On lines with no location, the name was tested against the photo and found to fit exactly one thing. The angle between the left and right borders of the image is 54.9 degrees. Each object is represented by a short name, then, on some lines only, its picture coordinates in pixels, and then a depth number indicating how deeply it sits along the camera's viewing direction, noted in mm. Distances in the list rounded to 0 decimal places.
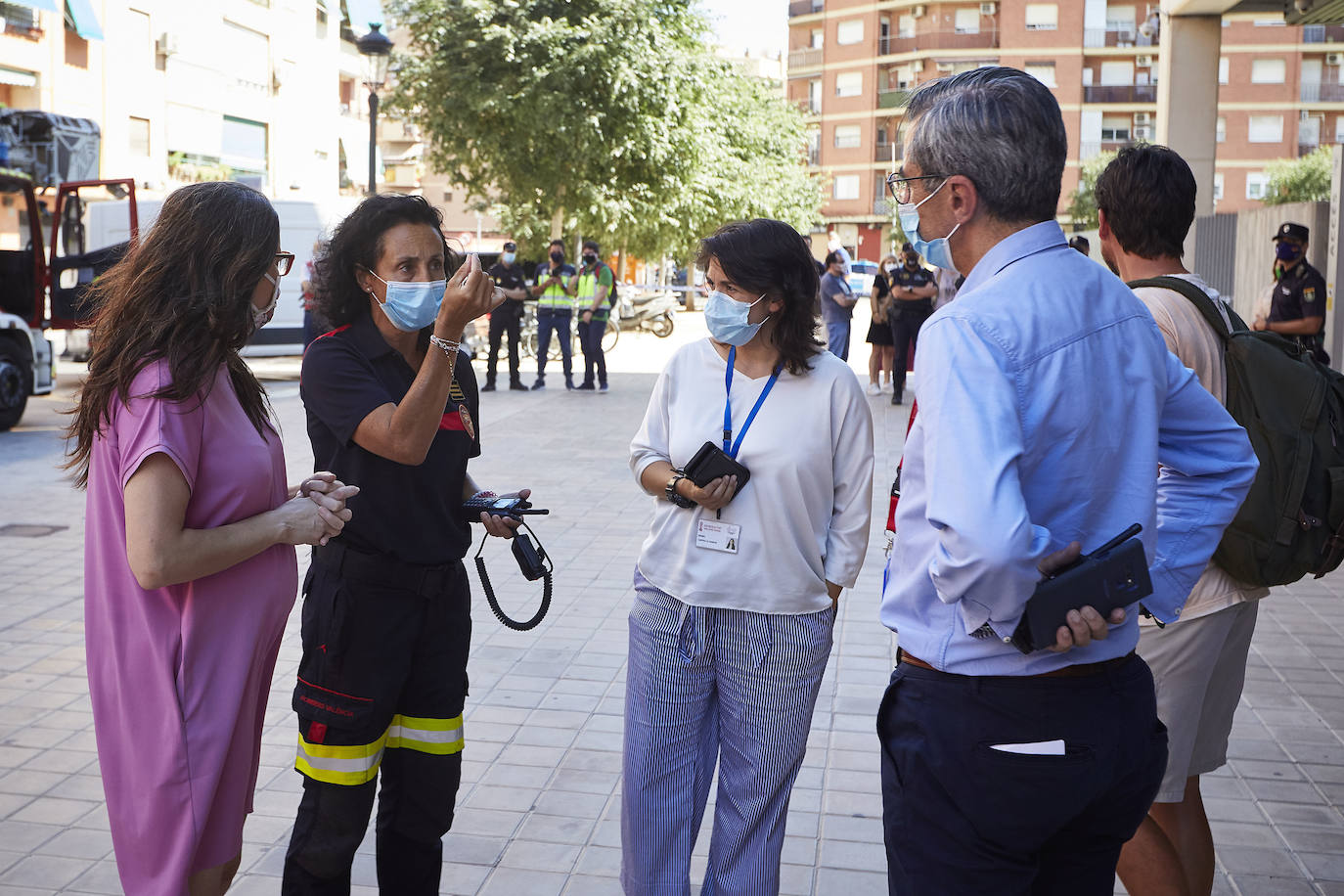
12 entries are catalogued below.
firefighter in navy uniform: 2887
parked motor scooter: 29375
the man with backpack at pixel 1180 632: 3037
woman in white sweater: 3090
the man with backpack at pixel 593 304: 16984
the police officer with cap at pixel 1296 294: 8906
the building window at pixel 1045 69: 63781
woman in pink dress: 2477
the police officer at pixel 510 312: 16922
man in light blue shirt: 1896
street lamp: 16750
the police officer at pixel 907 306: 15297
